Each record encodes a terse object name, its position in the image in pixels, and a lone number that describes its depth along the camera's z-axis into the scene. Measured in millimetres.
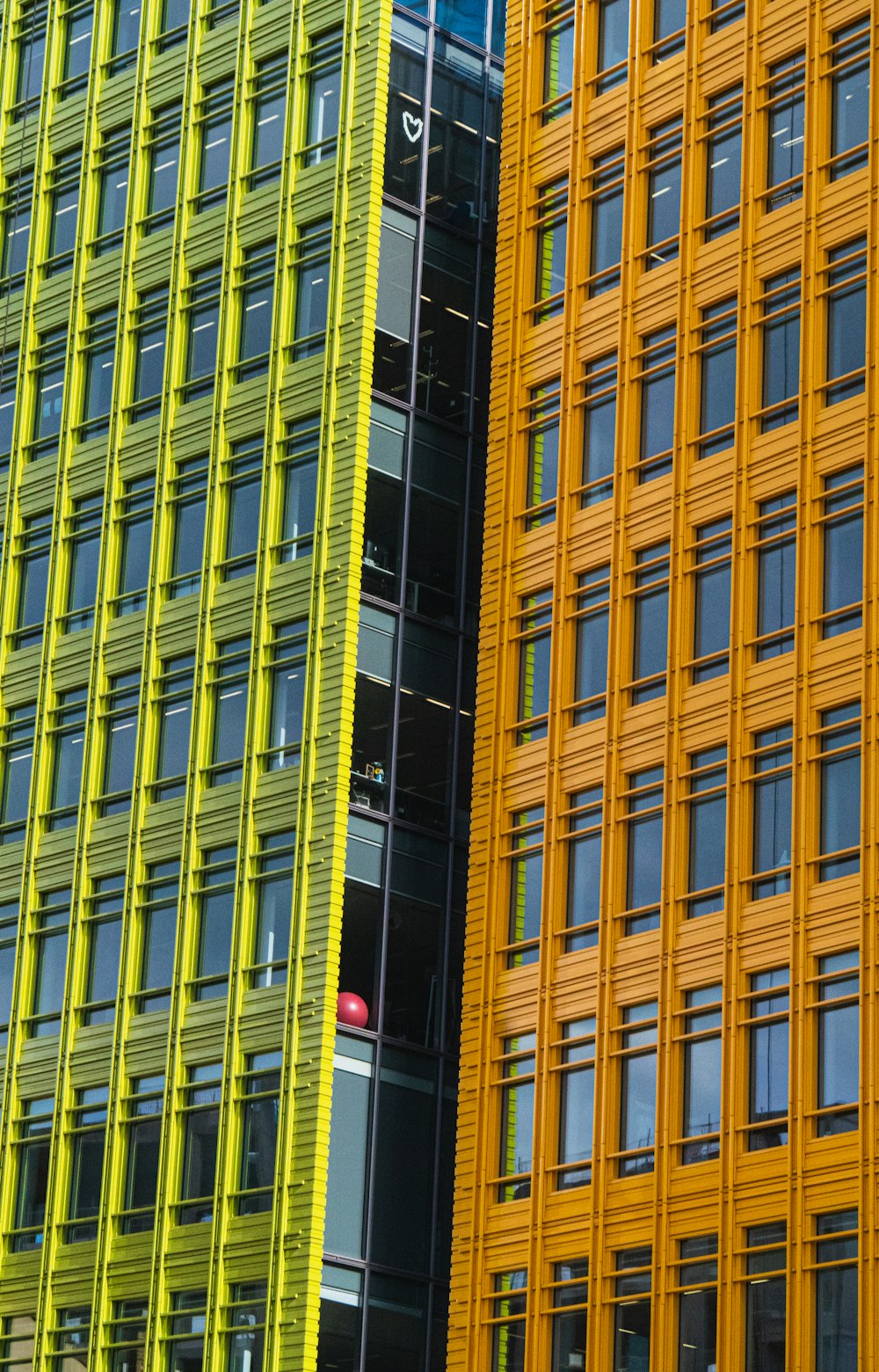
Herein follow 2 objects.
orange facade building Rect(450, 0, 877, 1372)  48500
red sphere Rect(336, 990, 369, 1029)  58125
